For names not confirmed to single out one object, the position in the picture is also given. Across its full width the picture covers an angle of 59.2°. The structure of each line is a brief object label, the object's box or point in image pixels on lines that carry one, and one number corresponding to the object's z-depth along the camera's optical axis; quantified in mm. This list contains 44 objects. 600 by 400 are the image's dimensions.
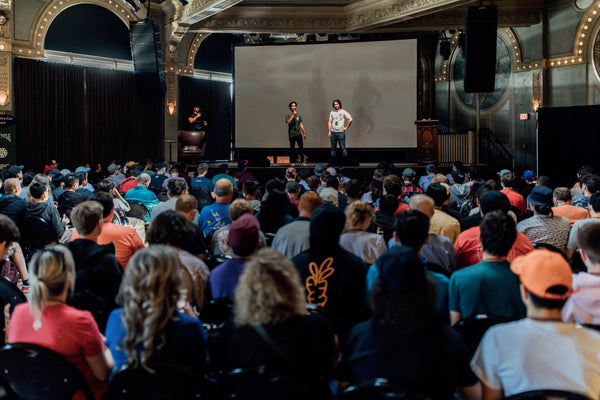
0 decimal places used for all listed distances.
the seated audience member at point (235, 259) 2664
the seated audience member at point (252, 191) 5152
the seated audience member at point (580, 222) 3889
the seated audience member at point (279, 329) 1827
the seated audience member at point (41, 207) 4879
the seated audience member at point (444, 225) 4008
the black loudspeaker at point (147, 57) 11578
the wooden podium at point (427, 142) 12070
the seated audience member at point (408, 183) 6612
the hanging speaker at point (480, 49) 8984
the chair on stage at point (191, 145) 13531
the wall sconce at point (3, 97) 11617
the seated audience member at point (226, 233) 3750
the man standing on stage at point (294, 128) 12328
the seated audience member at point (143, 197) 6066
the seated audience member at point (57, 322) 1979
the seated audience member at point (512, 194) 5090
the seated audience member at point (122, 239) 3582
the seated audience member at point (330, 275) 2676
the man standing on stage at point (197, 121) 14312
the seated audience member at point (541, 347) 1703
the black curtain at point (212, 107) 15191
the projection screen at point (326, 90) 13883
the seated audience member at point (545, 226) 4023
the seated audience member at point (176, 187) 5078
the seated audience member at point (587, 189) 4852
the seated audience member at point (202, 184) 6930
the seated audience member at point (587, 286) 2232
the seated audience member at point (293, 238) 3371
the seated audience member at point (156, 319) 1854
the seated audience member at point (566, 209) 4457
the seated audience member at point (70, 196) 5629
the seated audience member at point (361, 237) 3328
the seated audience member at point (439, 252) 3275
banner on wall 11531
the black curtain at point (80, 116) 12219
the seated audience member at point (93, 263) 2820
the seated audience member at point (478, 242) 3279
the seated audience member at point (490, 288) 2410
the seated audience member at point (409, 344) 1734
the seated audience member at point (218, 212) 4484
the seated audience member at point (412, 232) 2641
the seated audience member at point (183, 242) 2793
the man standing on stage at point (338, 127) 12258
